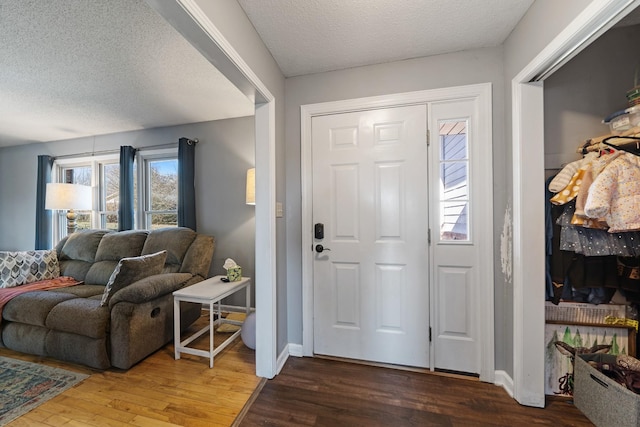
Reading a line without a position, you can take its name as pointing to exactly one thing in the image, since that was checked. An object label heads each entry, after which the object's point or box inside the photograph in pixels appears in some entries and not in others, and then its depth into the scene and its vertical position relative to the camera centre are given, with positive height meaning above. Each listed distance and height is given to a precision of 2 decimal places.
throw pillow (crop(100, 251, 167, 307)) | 1.81 -0.47
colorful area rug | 1.44 -1.17
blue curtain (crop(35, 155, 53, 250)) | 3.67 +0.13
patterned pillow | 2.28 -0.54
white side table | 1.82 -0.66
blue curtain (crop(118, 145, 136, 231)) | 3.22 +0.34
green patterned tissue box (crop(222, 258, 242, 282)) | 2.22 -0.55
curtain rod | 3.20 +0.93
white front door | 1.78 -0.18
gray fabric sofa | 1.76 -0.84
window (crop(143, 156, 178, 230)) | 3.32 +0.32
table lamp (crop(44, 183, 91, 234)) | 3.09 +0.24
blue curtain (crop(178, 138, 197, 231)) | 3.01 +0.36
